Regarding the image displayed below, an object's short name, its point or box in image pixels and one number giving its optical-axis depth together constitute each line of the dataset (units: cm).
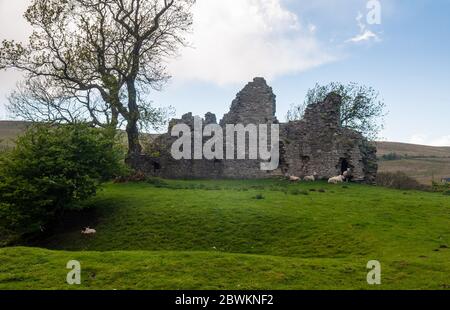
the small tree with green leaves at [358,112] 5428
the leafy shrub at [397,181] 4481
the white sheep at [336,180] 3694
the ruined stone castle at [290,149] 3938
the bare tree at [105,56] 3631
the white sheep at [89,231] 2282
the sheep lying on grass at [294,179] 3775
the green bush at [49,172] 2336
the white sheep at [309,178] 3794
